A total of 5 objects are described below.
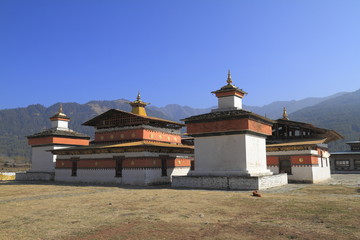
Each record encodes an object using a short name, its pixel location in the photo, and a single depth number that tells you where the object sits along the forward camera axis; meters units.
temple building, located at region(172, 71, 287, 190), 19.20
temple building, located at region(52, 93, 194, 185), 24.16
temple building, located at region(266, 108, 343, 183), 25.59
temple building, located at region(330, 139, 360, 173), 45.72
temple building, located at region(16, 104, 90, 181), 32.59
